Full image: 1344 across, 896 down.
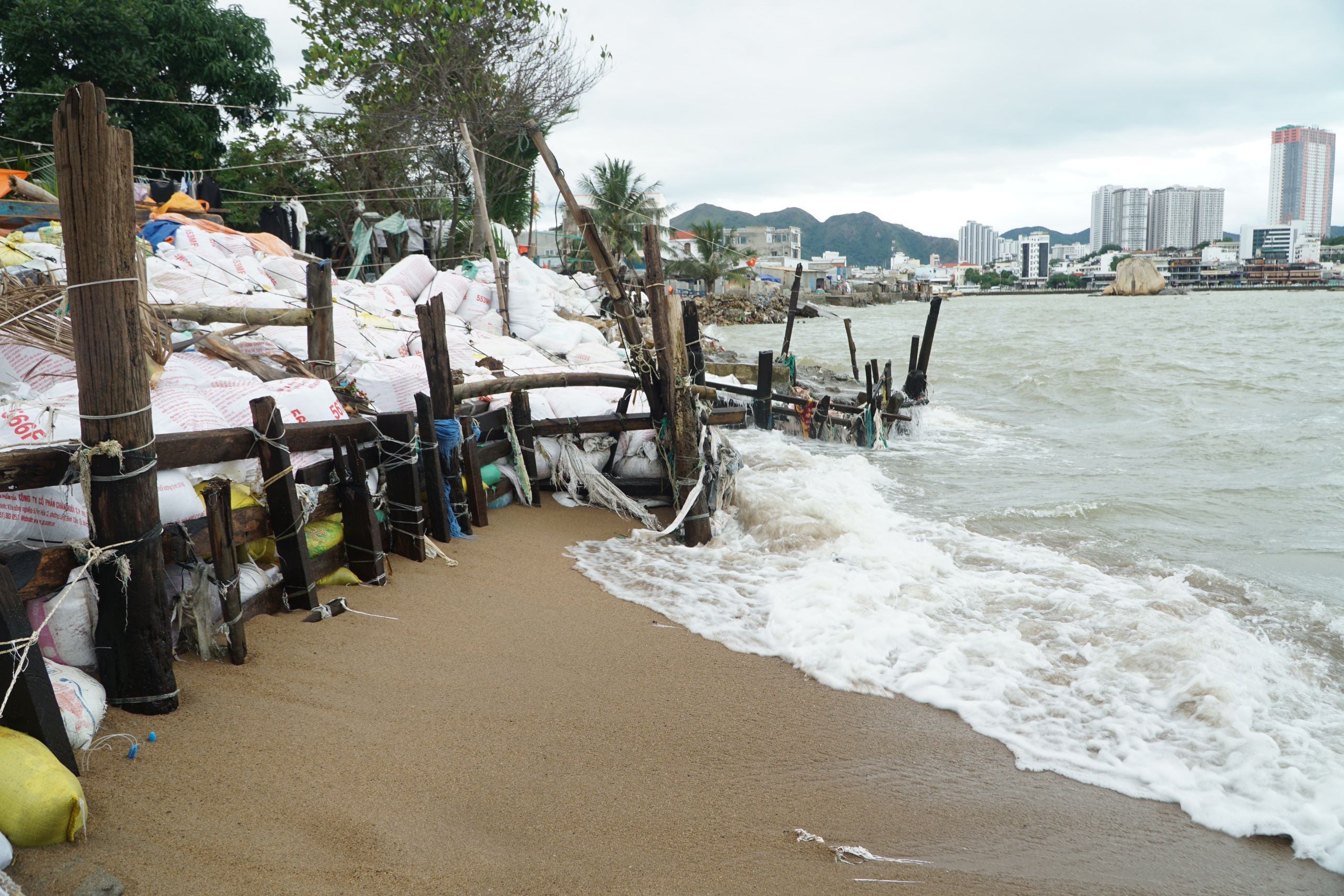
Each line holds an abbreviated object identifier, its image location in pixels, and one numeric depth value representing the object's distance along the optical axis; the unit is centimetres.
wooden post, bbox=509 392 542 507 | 682
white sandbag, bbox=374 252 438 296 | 1212
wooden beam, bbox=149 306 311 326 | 560
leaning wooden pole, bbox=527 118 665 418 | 675
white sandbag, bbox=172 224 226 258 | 925
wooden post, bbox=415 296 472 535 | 559
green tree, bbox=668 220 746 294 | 5378
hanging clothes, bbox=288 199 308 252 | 1606
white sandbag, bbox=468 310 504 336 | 1170
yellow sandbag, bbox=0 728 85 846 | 217
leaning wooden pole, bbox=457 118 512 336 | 1138
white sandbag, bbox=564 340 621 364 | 1130
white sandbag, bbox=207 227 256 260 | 1012
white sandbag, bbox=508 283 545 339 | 1209
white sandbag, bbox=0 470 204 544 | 298
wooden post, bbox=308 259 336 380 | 615
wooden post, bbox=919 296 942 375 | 1593
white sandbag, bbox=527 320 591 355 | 1166
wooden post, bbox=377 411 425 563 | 488
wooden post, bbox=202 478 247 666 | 342
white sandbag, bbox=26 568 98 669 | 289
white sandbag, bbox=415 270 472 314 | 1191
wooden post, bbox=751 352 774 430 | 1222
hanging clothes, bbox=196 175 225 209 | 1517
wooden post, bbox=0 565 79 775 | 239
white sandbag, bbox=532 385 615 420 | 732
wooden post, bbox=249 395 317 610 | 388
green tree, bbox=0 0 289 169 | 1820
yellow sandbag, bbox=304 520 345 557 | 439
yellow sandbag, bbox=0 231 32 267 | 681
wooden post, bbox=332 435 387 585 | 447
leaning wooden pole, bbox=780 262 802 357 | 1742
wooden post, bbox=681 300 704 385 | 1060
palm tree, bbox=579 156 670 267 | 3425
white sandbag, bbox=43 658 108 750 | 263
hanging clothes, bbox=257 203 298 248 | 1566
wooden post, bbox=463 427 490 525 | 605
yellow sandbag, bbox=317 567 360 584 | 447
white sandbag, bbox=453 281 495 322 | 1199
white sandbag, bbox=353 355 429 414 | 602
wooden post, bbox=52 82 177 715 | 268
